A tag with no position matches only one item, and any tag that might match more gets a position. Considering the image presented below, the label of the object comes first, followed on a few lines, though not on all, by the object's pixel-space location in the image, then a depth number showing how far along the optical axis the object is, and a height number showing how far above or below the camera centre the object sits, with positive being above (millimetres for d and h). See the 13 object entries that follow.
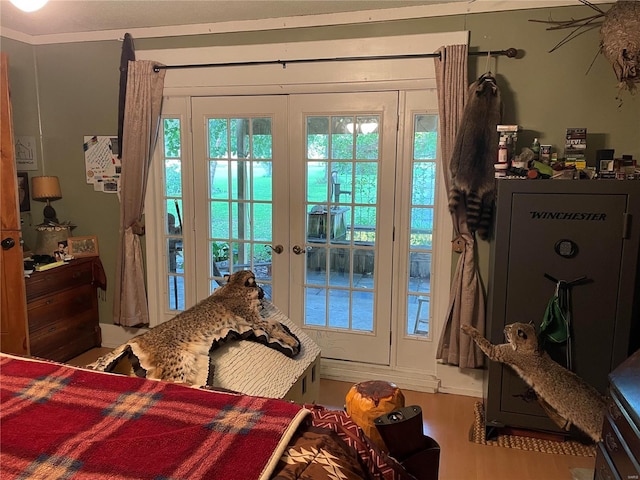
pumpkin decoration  1228 -564
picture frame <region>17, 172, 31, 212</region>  3809 -92
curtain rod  2920 +809
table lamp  3773 -90
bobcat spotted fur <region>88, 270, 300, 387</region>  1818 -651
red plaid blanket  1078 -627
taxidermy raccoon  2812 +237
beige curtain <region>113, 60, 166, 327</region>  3524 +12
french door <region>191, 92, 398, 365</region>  3275 -151
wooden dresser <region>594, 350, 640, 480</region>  1622 -866
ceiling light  1638 +597
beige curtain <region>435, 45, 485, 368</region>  2938 -439
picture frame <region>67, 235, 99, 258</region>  3812 -525
